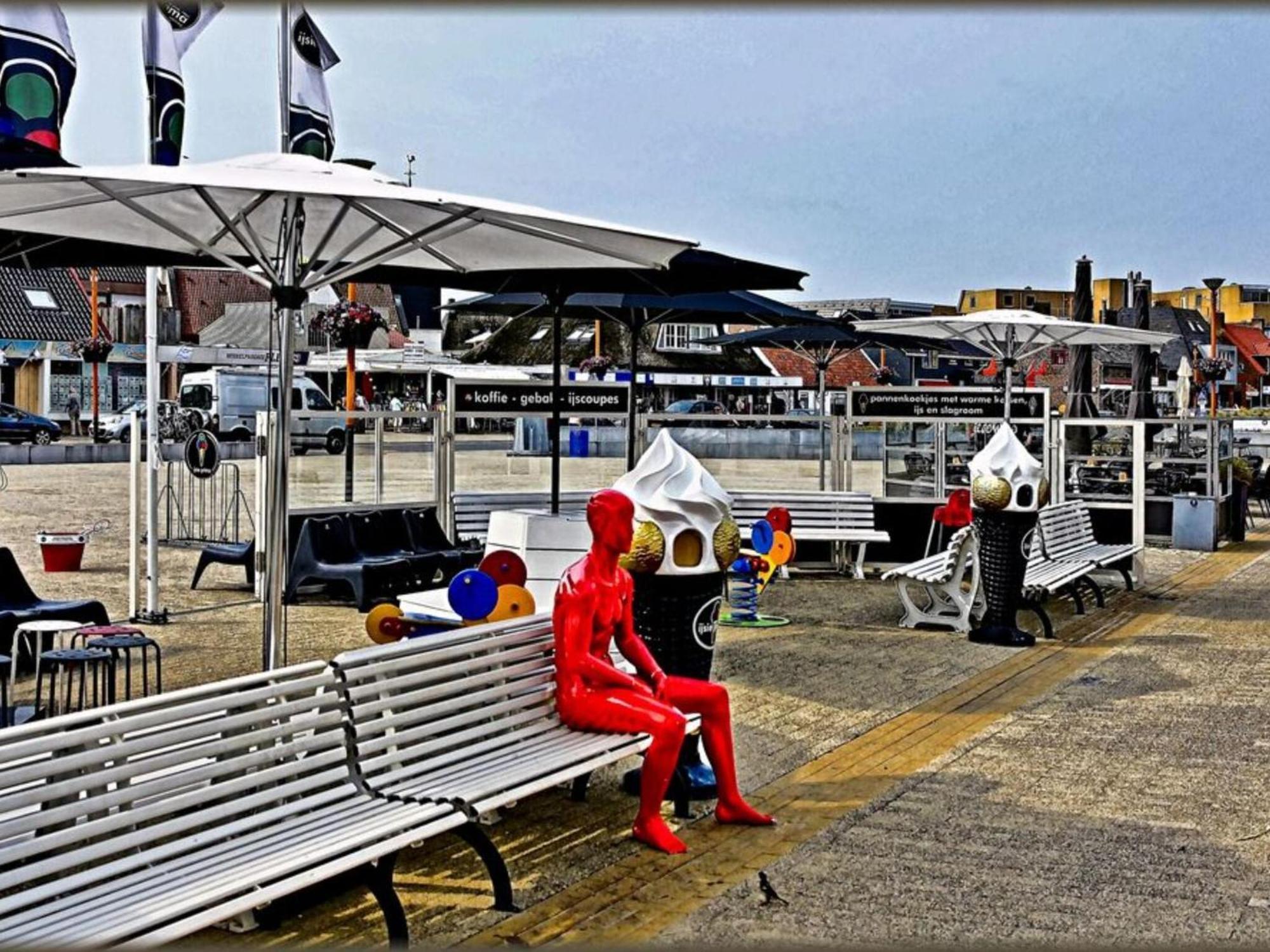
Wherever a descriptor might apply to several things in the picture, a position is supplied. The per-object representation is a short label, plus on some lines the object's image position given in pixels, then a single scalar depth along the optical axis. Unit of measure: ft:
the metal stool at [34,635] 25.93
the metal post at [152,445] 39.24
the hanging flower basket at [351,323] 91.09
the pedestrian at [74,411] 165.68
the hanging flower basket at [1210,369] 137.49
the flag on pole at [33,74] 30.14
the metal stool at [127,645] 24.71
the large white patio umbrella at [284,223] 20.01
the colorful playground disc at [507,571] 25.58
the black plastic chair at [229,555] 46.39
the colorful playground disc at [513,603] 23.91
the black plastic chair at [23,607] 30.17
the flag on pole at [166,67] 33.99
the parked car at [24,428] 147.43
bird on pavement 18.19
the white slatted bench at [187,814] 13.38
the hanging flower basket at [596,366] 160.66
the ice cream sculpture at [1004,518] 37.73
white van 147.33
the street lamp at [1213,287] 122.24
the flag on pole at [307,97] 37.60
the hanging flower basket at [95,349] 144.87
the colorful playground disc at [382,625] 22.70
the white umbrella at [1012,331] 64.23
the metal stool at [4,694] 21.65
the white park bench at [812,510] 50.03
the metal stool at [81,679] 23.63
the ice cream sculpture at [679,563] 22.80
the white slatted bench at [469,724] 17.90
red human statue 20.24
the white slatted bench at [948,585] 40.29
